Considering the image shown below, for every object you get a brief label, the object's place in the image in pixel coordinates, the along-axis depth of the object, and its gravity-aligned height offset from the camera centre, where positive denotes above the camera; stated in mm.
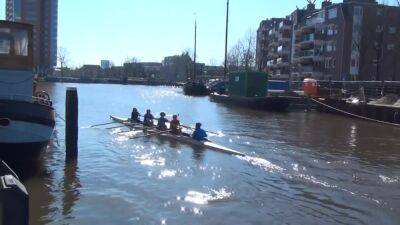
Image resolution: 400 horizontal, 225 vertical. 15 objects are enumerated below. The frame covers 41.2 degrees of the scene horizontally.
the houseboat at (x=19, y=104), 14406 -951
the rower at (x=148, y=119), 25984 -2245
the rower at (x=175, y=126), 23045 -2274
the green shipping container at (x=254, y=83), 52469 -682
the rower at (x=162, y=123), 24172 -2249
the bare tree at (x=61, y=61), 169500 +2957
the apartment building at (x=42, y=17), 59688 +7941
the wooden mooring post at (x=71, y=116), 16688 -1424
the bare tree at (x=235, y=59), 127062 +4089
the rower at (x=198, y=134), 21344 -2390
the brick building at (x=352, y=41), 84688 +6513
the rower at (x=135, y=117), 27609 -2298
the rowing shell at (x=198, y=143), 19947 -2697
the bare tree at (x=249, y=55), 116538 +4758
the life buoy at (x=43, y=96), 16988 -956
